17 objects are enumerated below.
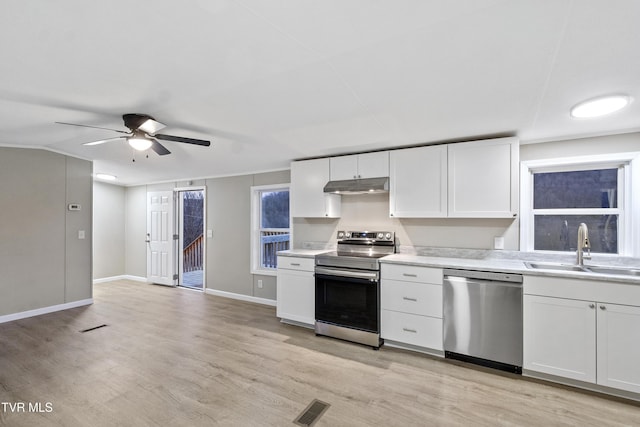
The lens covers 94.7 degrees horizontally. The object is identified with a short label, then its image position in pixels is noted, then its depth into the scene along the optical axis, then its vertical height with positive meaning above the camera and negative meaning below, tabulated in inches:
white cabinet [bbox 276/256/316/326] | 146.4 -39.2
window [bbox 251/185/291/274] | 195.5 -8.3
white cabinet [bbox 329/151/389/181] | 141.5 +23.8
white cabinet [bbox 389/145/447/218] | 128.6 +14.1
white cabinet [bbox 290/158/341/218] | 157.4 +11.7
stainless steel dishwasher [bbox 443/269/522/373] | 103.7 -38.5
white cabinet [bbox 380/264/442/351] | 117.0 -37.9
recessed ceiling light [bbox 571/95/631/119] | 83.9 +32.2
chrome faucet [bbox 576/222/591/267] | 108.1 -10.6
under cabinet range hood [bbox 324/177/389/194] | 137.5 +13.4
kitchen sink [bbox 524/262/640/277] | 104.6 -20.1
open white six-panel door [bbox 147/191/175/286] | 240.4 -20.2
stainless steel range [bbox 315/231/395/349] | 127.3 -36.8
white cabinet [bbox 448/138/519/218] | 115.7 +14.3
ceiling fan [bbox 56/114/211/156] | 104.8 +30.5
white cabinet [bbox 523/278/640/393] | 88.4 -37.9
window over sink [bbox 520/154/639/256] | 112.3 +3.8
